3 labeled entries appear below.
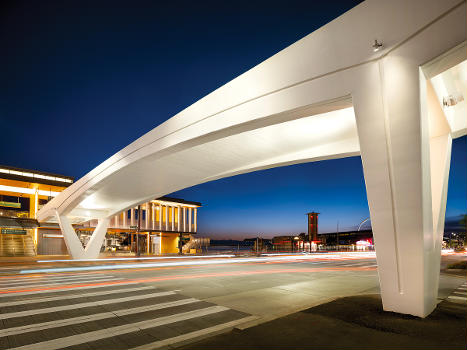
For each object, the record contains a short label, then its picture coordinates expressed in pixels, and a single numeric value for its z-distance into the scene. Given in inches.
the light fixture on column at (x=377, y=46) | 259.0
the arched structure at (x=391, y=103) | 239.9
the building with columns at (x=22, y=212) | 1286.9
